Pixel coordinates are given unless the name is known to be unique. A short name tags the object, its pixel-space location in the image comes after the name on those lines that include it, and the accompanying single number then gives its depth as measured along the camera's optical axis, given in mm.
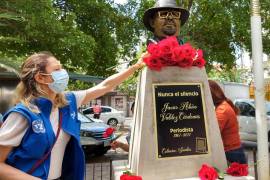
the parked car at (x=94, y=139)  10727
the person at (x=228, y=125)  4410
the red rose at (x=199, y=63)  3850
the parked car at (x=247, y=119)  12352
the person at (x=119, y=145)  4352
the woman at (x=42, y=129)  2049
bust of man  4062
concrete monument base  3625
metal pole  4574
